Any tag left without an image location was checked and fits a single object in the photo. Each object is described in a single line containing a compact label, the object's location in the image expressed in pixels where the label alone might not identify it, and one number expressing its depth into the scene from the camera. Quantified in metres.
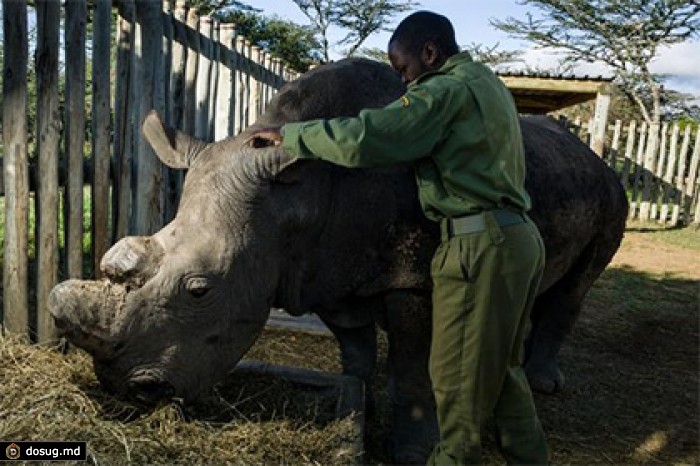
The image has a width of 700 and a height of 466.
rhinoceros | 2.95
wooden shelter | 12.80
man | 2.89
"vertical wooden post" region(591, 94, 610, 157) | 13.74
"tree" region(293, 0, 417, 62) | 39.12
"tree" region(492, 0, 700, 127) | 29.06
